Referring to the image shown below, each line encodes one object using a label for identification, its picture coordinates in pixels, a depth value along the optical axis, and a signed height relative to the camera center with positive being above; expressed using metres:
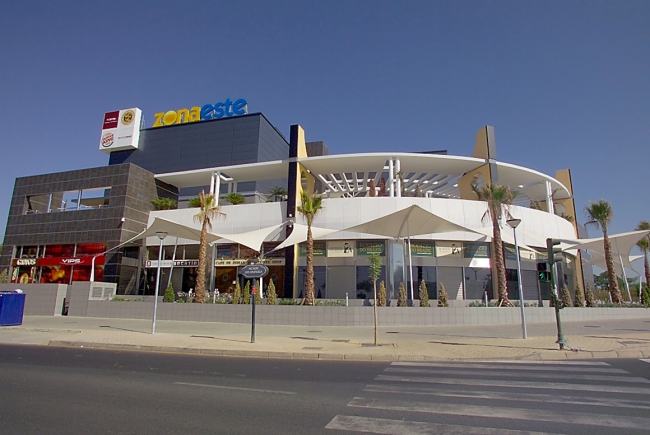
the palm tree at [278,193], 33.06 +8.61
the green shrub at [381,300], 21.23 +0.07
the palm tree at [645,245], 33.88 +4.94
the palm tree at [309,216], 21.96 +4.60
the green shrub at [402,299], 21.19 +0.12
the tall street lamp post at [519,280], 14.37 +0.68
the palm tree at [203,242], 23.20 +3.37
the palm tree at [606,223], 27.77 +5.46
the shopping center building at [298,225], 28.22 +5.37
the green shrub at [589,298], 24.56 +0.27
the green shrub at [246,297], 22.36 +0.19
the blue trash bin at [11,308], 18.62 -0.40
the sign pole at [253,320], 13.69 -0.65
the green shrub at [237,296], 22.56 +0.24
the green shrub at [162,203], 34.06 +7.92
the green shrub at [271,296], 22.14 +0.22
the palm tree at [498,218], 23.19 +4.78
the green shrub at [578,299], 25.62 +0.21
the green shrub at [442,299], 21.31 +0.14
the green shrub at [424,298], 21.06 +0.18
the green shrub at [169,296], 23.67 +0.23
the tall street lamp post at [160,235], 16.79 +2.79
